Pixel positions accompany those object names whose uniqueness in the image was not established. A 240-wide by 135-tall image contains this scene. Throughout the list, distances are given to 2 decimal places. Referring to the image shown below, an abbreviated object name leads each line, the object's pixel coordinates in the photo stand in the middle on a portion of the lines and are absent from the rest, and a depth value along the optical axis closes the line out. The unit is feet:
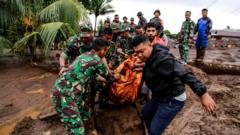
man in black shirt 7.79
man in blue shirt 23.17
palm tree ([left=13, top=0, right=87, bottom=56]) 21.88
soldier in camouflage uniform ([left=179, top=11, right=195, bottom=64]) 23.04
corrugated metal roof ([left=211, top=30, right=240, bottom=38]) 81.09
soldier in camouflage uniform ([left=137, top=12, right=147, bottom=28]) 26.03
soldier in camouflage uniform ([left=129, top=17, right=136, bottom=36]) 26.84
